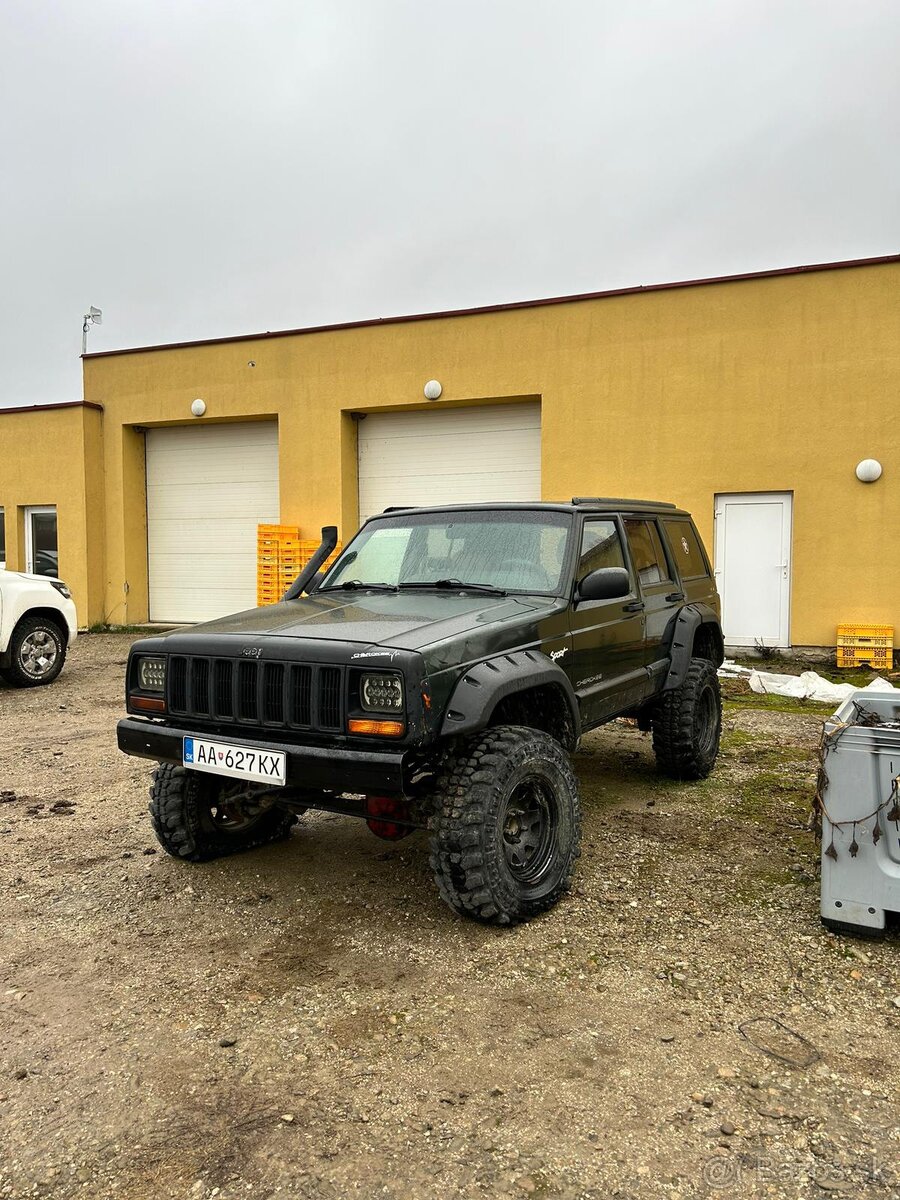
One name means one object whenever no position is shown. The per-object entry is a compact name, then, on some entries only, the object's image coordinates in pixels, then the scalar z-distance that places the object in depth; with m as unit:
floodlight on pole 18.59
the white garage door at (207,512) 15.50
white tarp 9.05
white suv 9.38
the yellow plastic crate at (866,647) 10.91
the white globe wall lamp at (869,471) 11.11
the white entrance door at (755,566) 11.82
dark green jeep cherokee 3.23
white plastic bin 3.26
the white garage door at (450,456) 13.57
